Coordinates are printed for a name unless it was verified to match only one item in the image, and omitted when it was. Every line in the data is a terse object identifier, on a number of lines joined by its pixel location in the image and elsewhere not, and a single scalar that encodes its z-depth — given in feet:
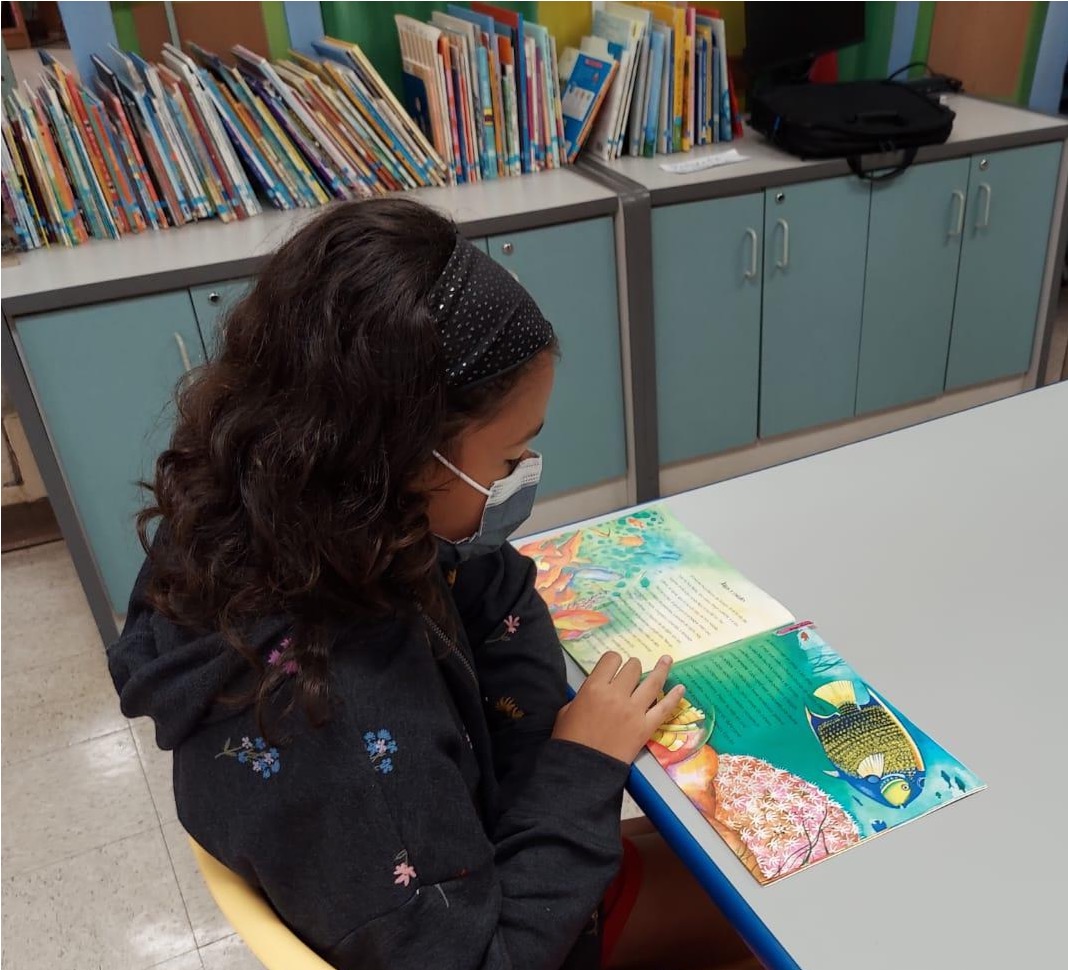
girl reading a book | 2.38
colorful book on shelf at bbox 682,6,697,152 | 7.94
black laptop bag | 7.99
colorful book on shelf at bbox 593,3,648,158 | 7.75
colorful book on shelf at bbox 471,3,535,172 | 7.57
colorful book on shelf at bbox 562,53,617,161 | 7.89
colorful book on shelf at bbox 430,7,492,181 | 7.44
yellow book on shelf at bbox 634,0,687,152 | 7.87
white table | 2.51
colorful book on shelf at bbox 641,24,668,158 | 7.85
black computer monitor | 8.58
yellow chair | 2.31
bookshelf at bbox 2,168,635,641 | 6.40
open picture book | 2.77
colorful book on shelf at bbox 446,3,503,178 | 7.49
